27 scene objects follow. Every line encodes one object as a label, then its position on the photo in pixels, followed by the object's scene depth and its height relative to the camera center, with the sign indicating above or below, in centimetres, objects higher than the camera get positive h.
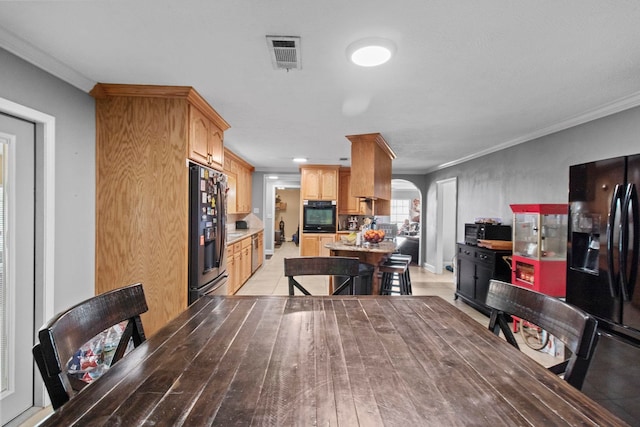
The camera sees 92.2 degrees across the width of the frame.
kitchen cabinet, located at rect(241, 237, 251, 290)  504 -87
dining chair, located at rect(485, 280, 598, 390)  99 -39
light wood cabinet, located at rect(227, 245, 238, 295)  424 -85
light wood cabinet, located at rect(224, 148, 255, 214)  510 +53
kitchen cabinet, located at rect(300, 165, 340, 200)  642 +59
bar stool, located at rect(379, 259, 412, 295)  331 -72
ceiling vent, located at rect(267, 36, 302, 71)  165 +91
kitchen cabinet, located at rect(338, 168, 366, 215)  665 +24
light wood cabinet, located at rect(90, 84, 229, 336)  239 +10
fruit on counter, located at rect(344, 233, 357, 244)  424 -40
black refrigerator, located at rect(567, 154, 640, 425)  178 -39
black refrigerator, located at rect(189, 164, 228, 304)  251 -19
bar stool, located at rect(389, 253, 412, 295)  360 -56
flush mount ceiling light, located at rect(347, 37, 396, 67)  166 +90
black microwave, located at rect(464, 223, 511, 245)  391 -24
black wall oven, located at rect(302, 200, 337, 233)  639 -11
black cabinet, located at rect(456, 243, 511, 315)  371 -74
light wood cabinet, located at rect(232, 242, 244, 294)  454 -88
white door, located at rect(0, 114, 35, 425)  180 -34
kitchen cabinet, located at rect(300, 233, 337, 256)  635 -67
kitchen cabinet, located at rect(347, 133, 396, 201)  383 +60
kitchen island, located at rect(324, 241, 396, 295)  337 -48
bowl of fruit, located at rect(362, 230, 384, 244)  383 -30
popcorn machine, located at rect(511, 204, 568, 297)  313 -38
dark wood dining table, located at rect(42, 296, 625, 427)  73 -48
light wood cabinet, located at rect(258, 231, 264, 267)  647 -82
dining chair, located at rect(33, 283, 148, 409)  85 -40
